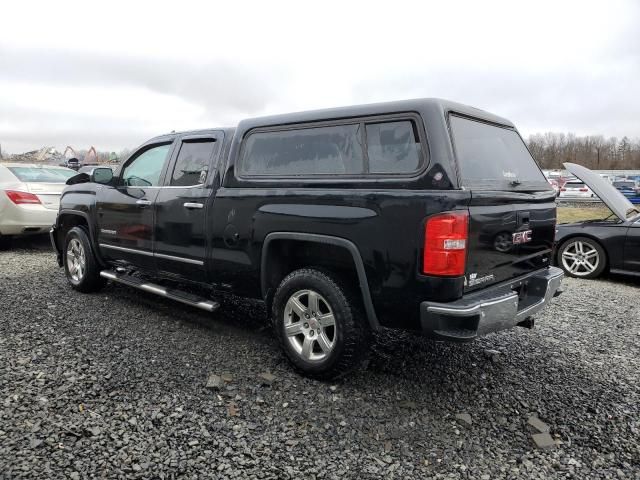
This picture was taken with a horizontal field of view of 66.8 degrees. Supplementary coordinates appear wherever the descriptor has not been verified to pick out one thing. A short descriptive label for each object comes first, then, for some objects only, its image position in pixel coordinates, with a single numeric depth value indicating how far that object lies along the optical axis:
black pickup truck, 2.93
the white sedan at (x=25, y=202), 8.04
